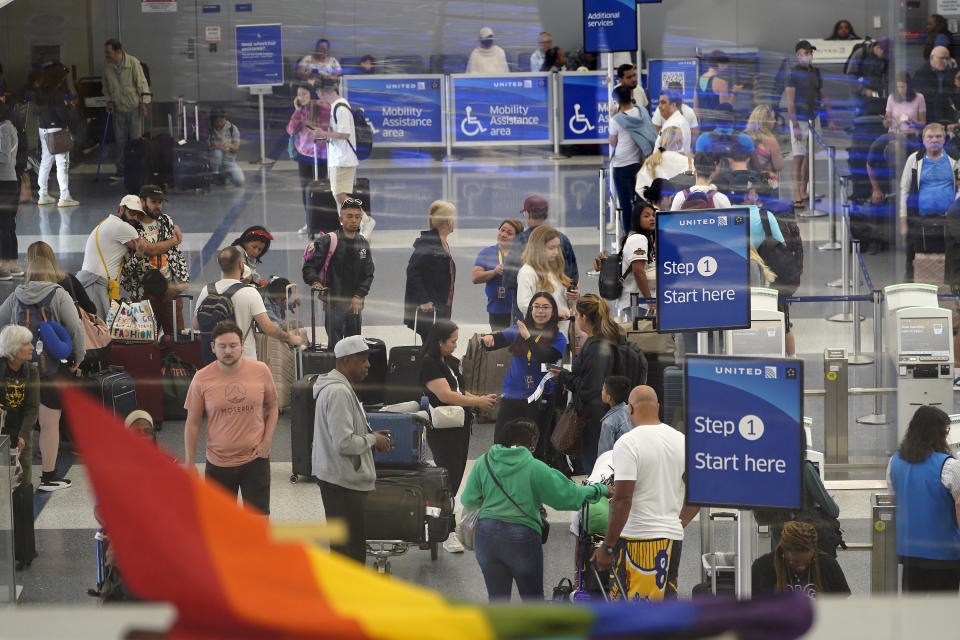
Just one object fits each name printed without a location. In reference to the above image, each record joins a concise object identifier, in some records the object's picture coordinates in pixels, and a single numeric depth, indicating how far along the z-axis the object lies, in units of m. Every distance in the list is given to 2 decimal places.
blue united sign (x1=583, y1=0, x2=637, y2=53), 26.36
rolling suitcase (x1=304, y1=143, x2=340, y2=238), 25.27
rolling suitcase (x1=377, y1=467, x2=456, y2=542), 13.45
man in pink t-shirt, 13.25
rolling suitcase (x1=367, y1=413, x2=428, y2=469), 13.81
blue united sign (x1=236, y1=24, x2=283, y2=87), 41.87
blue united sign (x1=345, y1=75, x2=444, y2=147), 41.72
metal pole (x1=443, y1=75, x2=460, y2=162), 41.81
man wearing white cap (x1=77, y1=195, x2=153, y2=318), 18.64
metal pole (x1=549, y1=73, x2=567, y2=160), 41.50
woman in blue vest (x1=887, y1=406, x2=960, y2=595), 11.80
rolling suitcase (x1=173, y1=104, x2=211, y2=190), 35.72
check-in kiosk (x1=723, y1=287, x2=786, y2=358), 15.66
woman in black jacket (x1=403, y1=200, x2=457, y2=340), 19.33
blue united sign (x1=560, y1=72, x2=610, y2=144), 41.28
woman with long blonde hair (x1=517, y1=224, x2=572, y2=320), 17.50
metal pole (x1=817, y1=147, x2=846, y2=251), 28.56
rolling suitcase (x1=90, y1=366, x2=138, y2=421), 16.66
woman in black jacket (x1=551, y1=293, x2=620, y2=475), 14.89
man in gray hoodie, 12.49
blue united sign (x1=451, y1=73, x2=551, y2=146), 41.78
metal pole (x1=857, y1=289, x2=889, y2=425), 18.34
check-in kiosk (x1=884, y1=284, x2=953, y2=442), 15.92
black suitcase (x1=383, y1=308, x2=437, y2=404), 17.22
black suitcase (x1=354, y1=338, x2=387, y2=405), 17.64
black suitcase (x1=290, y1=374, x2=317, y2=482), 15.94
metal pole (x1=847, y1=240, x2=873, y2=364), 20.49
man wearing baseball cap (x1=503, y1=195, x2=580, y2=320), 18.19
